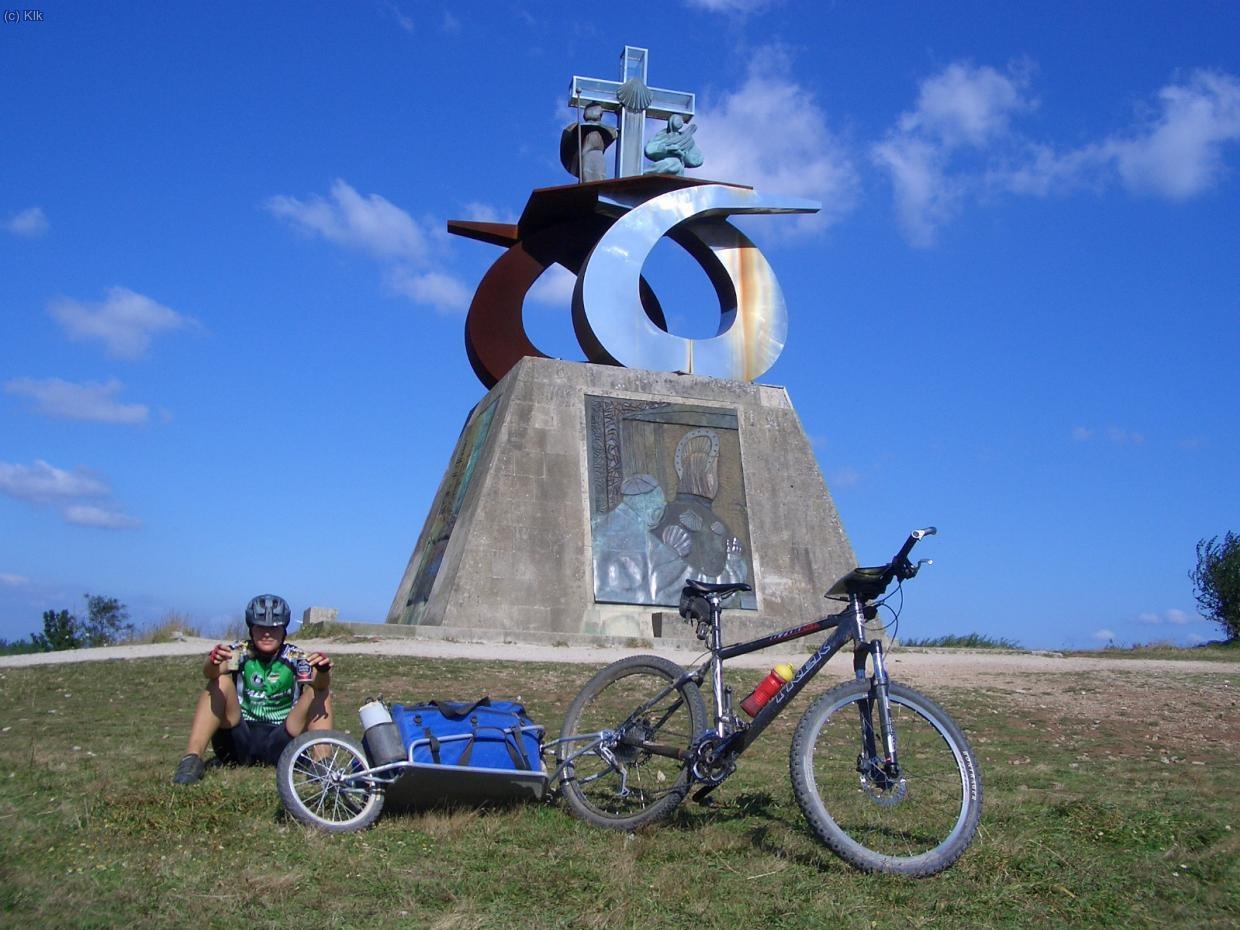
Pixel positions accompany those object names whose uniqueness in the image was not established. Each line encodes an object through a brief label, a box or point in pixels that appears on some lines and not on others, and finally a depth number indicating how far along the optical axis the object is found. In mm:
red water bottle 4164
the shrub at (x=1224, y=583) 20422
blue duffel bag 4180
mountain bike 3670
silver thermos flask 4070
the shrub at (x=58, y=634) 15916
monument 13664
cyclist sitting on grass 4773
